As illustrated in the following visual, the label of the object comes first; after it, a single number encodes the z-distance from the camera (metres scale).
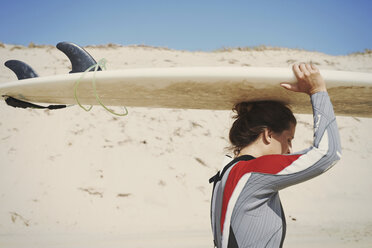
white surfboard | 1.29
